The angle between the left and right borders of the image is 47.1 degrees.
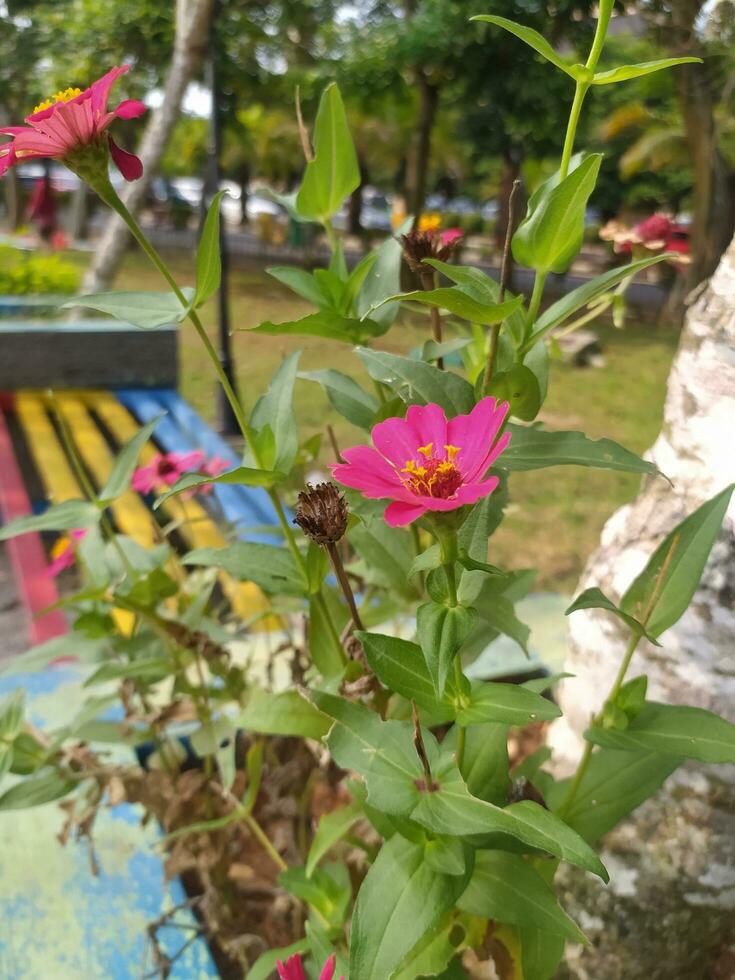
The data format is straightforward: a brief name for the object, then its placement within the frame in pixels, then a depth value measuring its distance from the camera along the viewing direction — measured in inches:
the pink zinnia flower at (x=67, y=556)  34.7
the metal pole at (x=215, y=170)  93.7
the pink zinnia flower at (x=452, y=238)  22.5
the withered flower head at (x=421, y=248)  20.5
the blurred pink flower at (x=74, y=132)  18.7
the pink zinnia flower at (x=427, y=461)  15.3
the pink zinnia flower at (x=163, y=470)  36.6
